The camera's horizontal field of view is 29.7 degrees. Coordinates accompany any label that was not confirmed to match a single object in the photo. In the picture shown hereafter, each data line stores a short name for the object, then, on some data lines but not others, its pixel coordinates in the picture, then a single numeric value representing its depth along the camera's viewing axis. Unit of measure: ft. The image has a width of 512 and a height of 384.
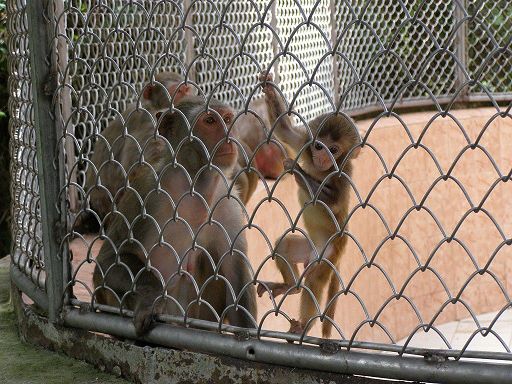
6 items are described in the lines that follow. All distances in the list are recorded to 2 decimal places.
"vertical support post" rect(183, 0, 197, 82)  20.66
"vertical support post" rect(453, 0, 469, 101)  31.12
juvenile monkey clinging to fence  13.15
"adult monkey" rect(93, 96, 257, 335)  11.55
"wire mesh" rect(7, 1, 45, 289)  13.42
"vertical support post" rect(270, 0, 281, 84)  22.63
